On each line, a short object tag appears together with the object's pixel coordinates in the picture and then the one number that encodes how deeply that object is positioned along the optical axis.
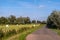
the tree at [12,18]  62.53
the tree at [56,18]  28.22
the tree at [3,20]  48.20
